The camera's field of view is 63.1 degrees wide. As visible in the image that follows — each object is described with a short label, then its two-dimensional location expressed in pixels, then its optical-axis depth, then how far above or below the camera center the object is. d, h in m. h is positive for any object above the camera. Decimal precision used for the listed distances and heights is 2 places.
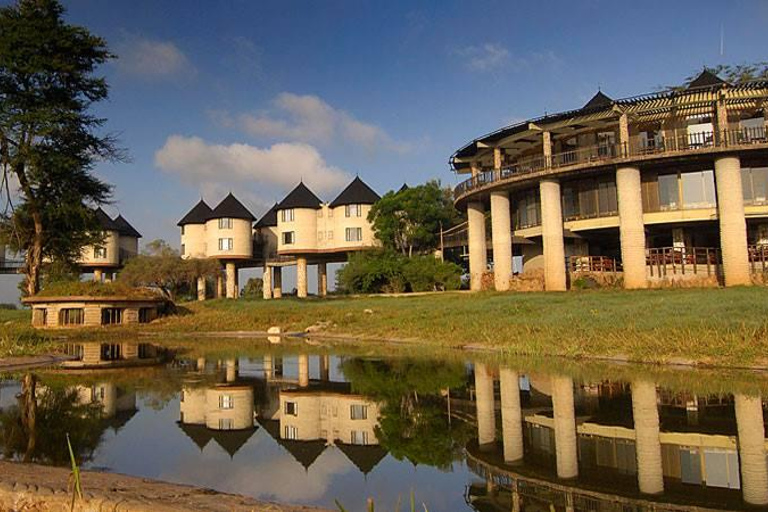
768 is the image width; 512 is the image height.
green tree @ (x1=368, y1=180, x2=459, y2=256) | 58.81 +7.85
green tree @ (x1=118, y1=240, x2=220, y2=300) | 55.03 +3.70
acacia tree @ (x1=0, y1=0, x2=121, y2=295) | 26.56 +8.10
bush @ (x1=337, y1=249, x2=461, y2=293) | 50.38 +2.26
